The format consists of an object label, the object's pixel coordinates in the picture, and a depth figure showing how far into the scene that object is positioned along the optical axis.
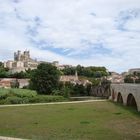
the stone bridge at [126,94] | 16.63
